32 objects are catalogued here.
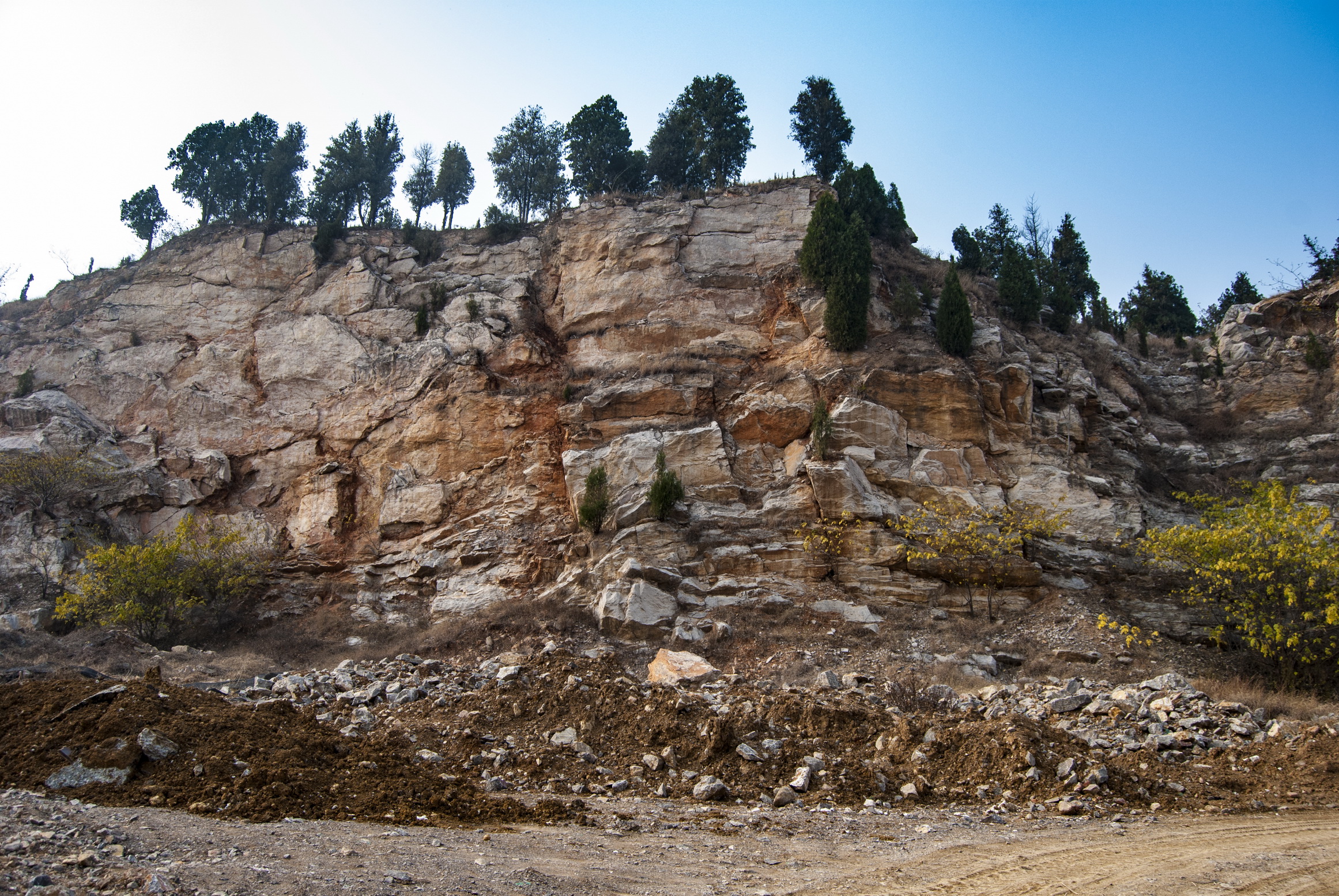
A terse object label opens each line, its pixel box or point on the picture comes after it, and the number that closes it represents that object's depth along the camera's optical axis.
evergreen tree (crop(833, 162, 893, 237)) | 29.28
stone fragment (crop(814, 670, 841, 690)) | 12.75
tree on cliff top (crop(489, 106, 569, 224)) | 35.62
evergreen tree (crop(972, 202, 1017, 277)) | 33.31
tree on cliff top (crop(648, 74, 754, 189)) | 31.69
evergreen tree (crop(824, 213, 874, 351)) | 22.92
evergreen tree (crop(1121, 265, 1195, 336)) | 36.41
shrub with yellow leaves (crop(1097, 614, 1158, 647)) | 14.60
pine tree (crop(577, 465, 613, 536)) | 20.06
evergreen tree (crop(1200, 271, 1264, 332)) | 37.03
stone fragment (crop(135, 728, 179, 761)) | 7.54
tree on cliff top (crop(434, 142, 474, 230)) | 37.19
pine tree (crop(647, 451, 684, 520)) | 19.58
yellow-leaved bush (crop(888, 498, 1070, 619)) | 18.06
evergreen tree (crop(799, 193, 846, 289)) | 24.38
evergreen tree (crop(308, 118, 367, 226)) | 34.09
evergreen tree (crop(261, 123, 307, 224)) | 33.62
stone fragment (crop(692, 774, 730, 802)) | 8.49
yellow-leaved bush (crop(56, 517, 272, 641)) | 18.95
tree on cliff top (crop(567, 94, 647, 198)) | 32.97
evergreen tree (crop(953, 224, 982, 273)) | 31.97
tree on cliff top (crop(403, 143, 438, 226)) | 37.06
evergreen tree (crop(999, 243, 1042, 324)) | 27.16
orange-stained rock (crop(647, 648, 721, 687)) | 13.46
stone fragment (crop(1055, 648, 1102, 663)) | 15.62
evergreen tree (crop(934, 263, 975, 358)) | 23.14
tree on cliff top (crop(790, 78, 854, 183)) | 32.41
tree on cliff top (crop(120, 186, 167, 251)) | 35.81
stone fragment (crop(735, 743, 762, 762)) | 9.29
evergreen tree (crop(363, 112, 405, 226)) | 35.09
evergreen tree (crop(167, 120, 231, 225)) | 35.78
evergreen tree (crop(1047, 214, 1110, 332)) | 35.12
